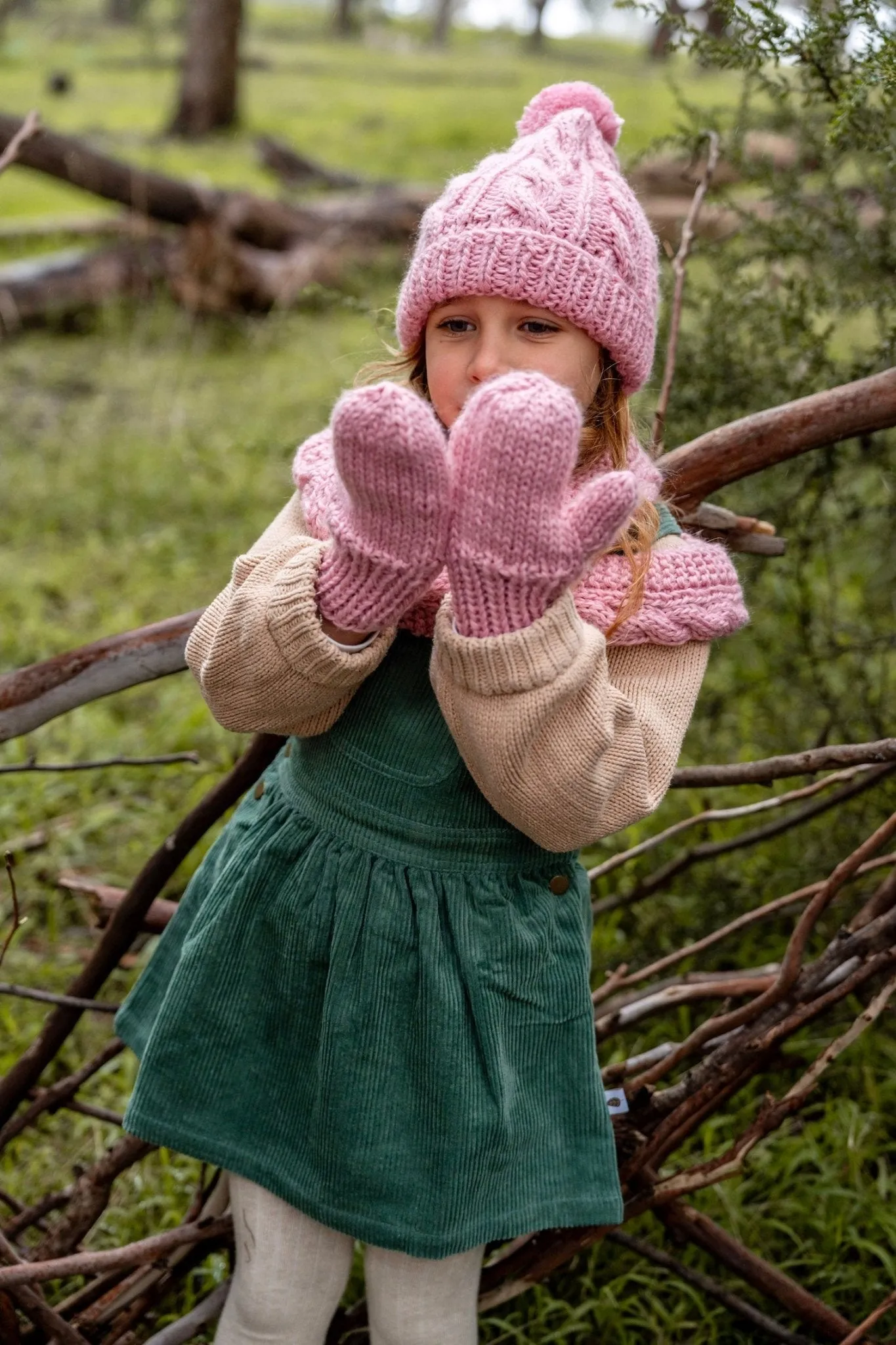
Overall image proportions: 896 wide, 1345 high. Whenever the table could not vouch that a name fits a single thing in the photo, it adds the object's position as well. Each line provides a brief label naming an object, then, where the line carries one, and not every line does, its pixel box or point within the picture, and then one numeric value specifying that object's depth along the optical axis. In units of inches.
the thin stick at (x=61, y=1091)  73.3
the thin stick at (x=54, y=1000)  69.5
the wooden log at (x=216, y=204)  237.5
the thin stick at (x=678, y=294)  72.5
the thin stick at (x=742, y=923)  69.6
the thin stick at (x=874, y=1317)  62.1
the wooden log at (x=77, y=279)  263.3
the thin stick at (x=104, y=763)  68.0
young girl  52.6
